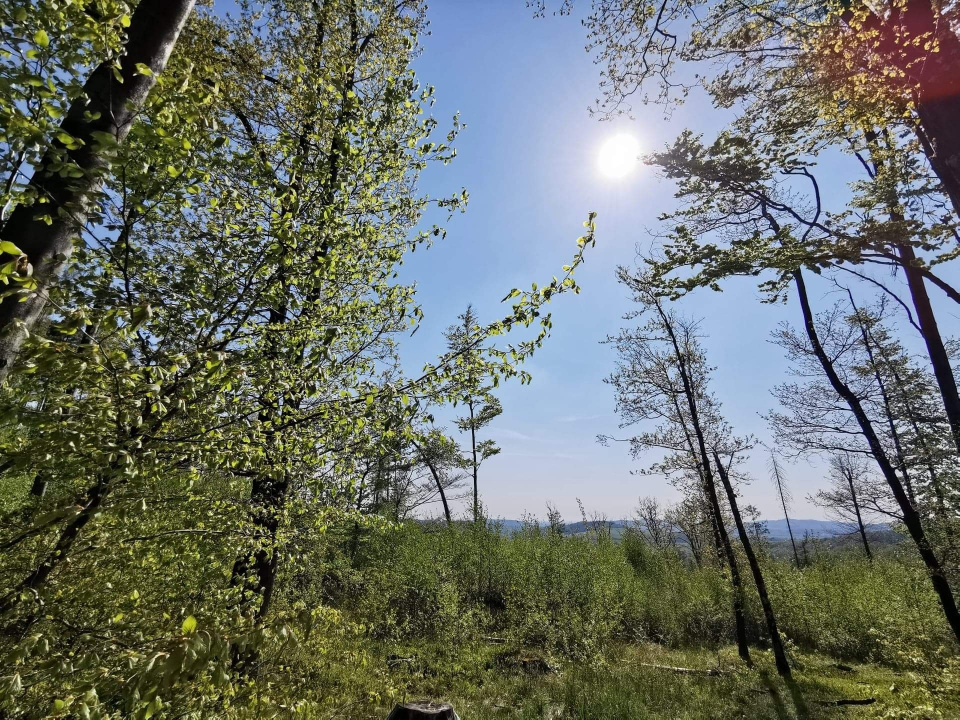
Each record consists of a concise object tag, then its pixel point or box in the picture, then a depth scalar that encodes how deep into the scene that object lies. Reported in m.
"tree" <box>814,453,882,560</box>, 24.16
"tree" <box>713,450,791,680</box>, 11.23
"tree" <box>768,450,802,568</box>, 27.66
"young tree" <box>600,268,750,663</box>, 12.30
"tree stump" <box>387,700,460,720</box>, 3.98
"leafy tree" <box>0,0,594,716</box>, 2.03
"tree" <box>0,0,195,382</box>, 1.62
